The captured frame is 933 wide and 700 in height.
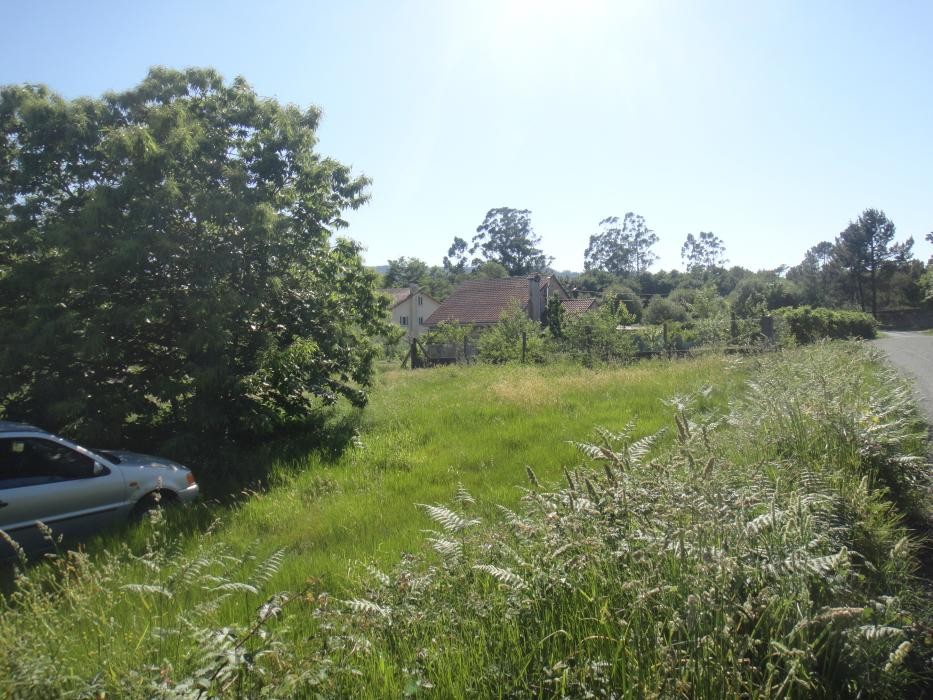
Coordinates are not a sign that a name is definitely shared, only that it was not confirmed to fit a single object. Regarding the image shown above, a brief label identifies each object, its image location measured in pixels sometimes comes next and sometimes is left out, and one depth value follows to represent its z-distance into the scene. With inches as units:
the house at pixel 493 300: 1926.7
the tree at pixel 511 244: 4052.7
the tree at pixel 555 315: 1158.6
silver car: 227.3
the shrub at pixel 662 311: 2169.5
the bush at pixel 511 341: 893.8
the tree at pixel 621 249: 4596.5
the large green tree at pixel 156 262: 322.7
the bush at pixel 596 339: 799.1
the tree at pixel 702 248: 4913.9
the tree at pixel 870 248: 2610.7
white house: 2586.1
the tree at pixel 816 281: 2581.2
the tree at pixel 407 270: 4052.7
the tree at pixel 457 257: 4333.2
